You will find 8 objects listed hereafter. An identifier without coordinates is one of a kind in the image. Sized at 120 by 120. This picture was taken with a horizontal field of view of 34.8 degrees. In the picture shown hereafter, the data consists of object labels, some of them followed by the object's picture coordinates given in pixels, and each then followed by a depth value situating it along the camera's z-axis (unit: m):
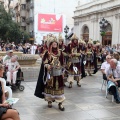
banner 31.67
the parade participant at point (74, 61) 6.72
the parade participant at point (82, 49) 7.45
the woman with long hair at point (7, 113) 2.94
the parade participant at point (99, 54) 9.91
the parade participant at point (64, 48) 6.40
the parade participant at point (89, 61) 9.23
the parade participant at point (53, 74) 4.73
